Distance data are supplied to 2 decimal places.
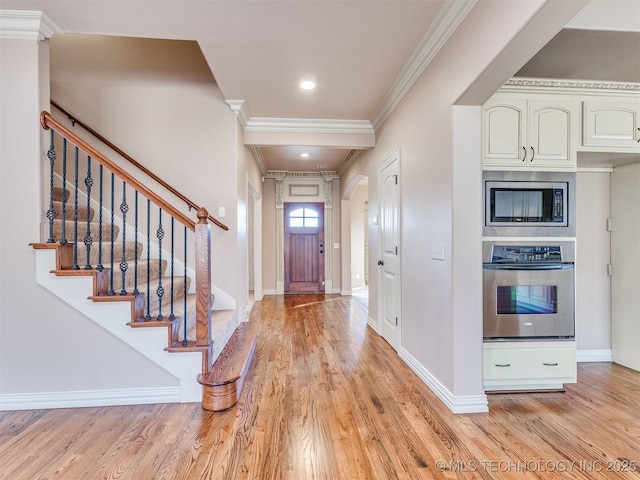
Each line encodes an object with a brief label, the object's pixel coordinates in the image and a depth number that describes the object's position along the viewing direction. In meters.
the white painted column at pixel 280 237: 6.71
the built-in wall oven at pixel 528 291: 2.23
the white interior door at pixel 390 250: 3.19
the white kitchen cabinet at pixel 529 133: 2.25
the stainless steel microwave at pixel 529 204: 2.25
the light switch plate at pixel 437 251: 2.23
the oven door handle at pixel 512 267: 2.22
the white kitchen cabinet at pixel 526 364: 2.25
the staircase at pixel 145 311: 2.13
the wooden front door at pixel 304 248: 6.84
